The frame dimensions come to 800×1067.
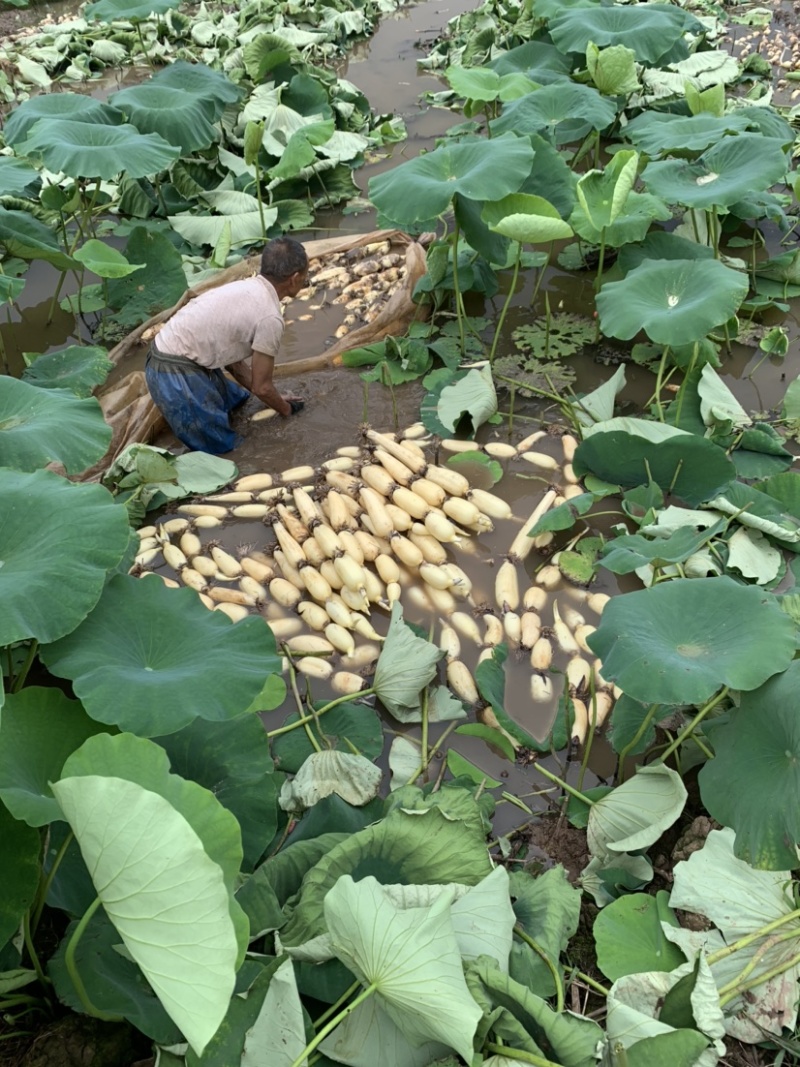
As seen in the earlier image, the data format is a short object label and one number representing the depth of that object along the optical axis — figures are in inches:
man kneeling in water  164.9
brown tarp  177.0
